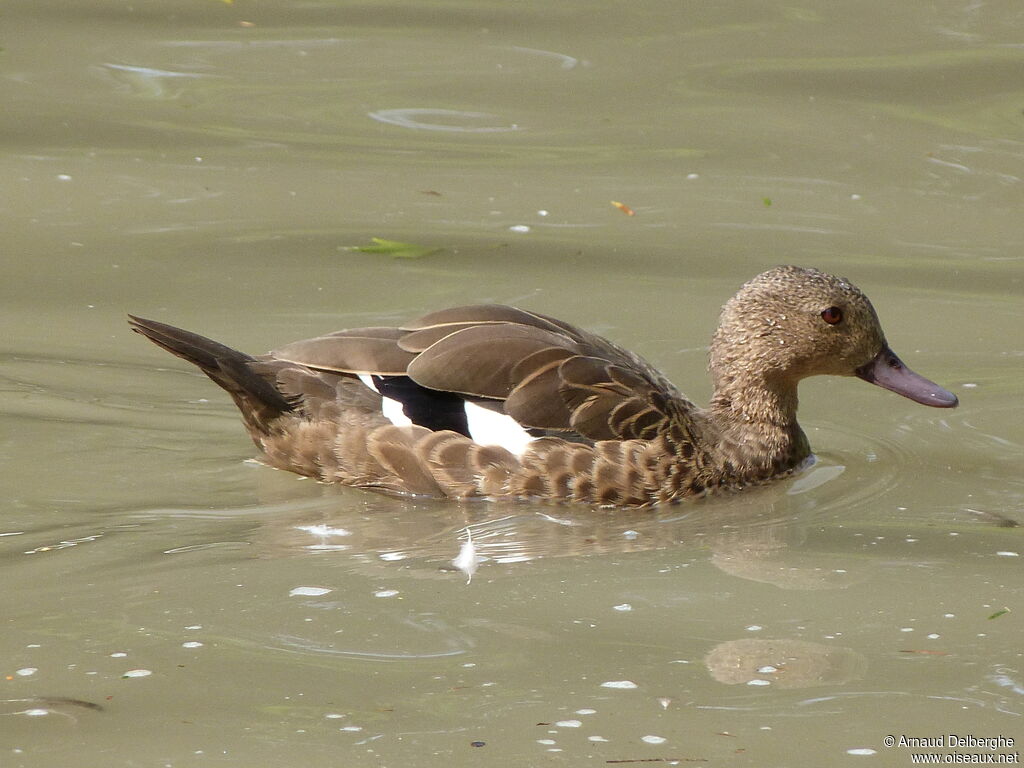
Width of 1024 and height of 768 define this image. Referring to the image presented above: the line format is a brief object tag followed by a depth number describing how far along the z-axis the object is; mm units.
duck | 11680
